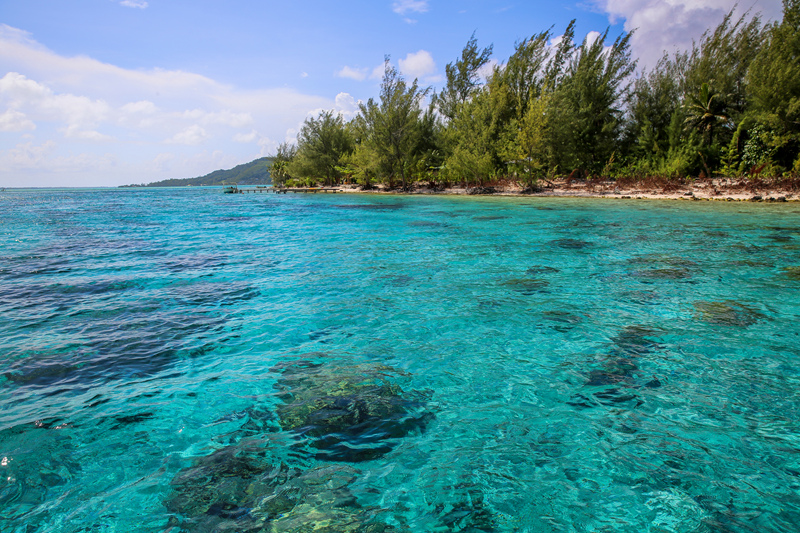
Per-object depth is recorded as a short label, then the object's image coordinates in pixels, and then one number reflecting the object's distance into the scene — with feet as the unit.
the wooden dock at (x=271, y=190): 204.64
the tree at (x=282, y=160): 281.95
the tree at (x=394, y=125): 148.56
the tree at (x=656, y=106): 110.63
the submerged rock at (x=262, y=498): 8.84
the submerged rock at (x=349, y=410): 11.80
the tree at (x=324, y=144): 199.52
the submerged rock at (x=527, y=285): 27.81
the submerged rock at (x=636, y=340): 18.05
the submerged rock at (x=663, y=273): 30.40
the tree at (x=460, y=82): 151.94
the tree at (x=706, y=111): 99.96
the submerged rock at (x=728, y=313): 21.08
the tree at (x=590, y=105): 115.65
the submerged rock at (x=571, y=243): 43.70
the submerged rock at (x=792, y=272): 29.35
